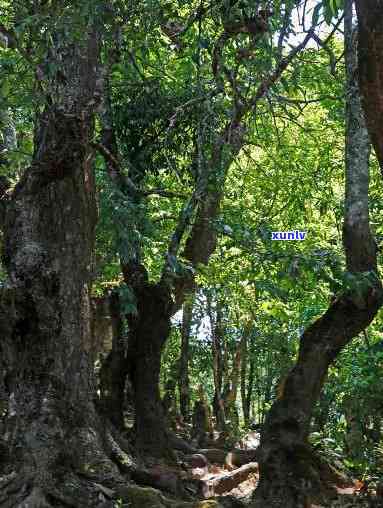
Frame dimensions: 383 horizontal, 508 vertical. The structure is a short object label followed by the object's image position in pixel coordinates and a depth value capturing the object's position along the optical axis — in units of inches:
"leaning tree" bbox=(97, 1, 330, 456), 347.3
